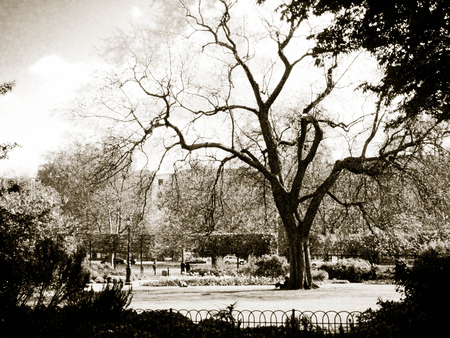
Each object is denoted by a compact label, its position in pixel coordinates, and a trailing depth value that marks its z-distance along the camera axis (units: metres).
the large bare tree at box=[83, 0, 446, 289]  17.27
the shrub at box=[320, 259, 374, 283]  23.72
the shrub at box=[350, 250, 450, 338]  6.61
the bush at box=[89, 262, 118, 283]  24.69
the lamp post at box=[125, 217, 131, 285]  23.63
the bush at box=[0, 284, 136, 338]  6.67
